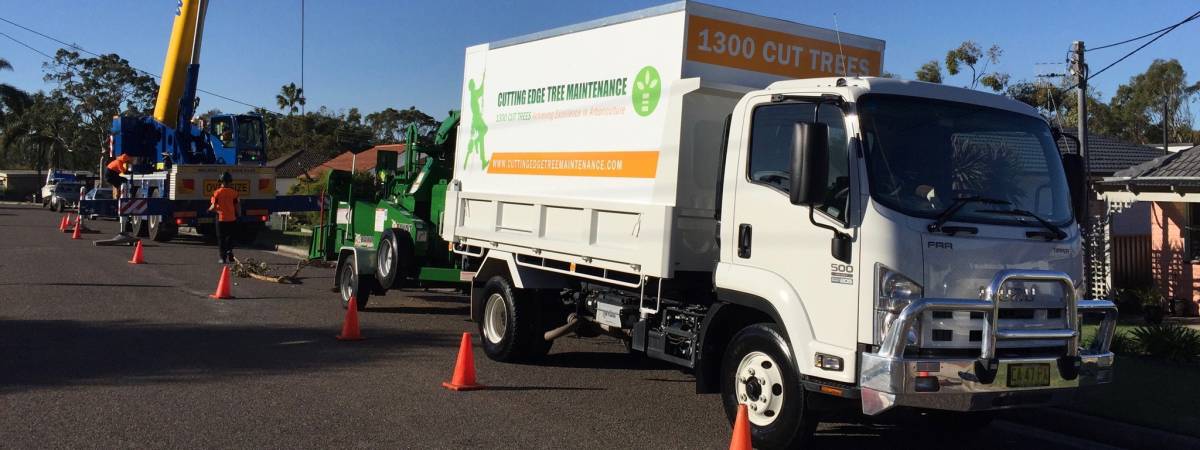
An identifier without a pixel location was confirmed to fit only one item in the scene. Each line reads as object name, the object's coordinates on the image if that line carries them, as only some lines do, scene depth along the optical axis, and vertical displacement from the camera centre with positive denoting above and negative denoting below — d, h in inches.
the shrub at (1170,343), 423.6 -16.9
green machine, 485.1 +14.5
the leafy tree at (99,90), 3294.8 +444.1
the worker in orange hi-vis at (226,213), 732.0 +18.2
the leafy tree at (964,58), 1132.5 +247.9
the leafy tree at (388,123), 3422.7 +418.3
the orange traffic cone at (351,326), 434.3 -32.7
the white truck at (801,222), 233.9 +14.1
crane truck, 965.2 +78.6
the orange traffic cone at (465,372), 337.1 -38.0
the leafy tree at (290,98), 3238.2 +452.2
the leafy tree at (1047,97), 1168.2 +229.7
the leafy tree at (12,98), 2728.8 +331.6
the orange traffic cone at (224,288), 567.5 -26.5
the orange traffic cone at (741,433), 233.9 -35.7
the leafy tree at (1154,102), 2207.2 +426.0
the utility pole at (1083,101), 601.6 +124.1
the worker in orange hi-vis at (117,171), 1075.3 +62.7
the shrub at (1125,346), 441.7 -20.2
